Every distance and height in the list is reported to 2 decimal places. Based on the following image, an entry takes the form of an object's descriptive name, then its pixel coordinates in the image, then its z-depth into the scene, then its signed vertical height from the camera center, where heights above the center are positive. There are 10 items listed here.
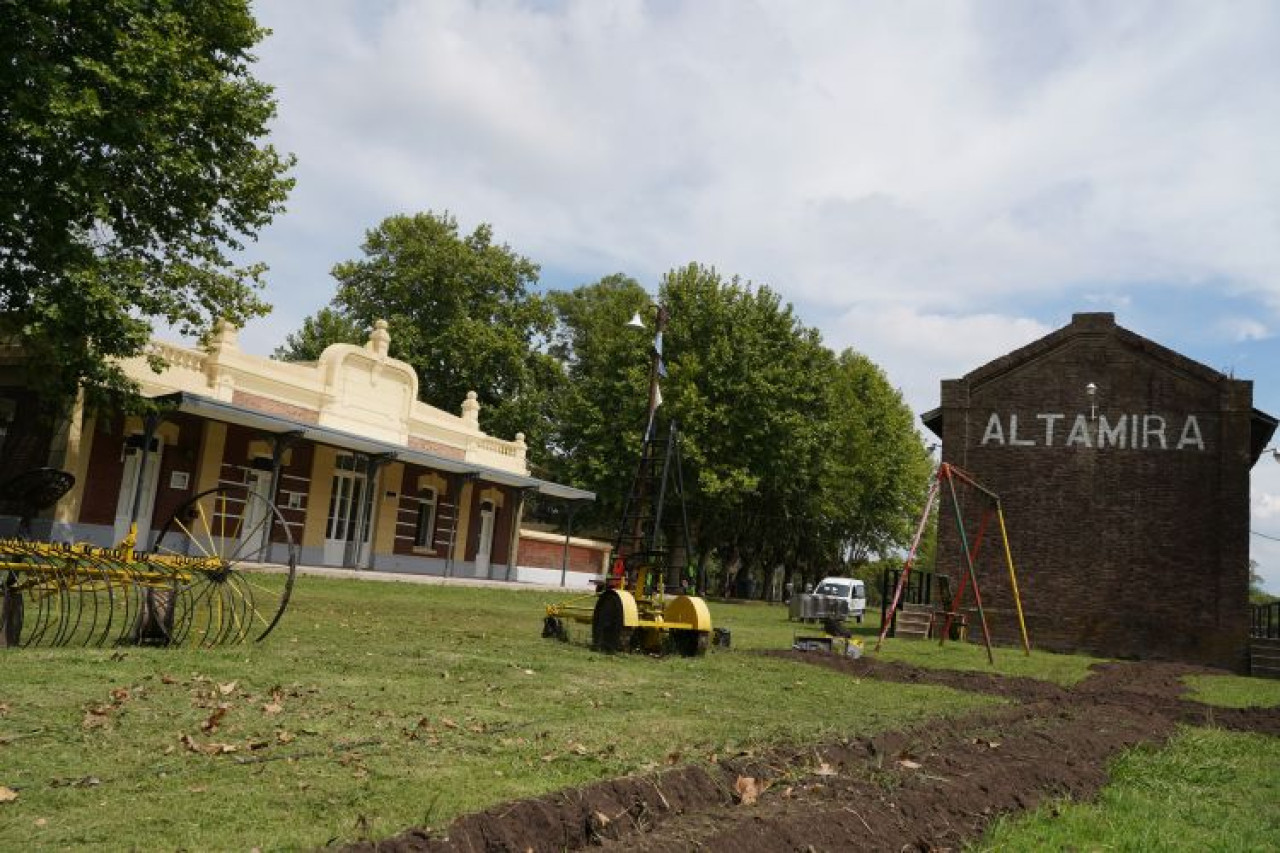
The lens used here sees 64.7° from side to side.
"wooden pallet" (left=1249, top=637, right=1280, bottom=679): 24.64 -0.86
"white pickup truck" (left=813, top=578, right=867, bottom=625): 37.34 -0.56
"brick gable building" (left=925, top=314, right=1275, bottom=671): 26.20 +3.09
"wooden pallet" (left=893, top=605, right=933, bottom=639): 26.09 -0.97
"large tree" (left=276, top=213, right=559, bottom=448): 50.78 +11.20
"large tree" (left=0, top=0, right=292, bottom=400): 18.34 +6.62
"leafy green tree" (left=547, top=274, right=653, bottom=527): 42.41 +5.47
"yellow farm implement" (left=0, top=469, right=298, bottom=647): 10.20 -0.88
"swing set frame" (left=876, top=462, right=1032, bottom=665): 20.50 +0.64
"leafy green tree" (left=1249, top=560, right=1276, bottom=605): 83.32 +2.70
